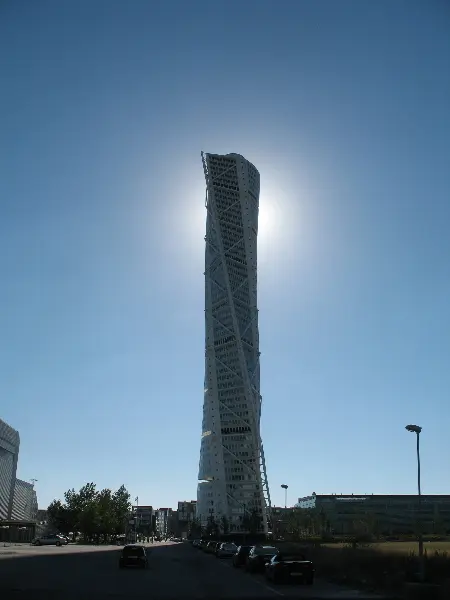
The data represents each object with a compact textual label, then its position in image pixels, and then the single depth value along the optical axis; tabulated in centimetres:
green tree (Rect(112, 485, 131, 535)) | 13827
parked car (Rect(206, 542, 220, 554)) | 7804
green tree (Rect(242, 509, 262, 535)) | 15112
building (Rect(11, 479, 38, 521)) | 18675
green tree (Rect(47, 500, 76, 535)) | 15135
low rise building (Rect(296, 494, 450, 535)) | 18462
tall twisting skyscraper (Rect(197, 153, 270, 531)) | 17388
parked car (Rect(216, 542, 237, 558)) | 6506
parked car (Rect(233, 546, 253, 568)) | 4361
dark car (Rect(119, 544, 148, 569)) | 4144
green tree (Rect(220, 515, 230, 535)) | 16425
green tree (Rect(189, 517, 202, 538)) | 18870
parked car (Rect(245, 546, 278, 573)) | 3753
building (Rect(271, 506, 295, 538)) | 15870
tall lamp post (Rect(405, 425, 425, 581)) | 2322
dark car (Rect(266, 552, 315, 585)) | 2880
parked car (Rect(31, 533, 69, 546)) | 10114
